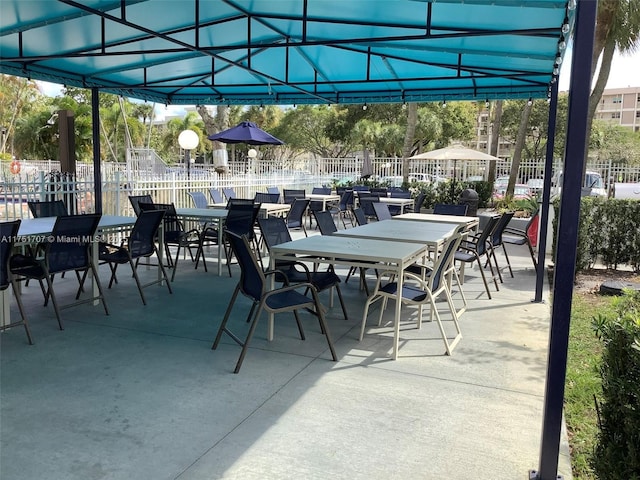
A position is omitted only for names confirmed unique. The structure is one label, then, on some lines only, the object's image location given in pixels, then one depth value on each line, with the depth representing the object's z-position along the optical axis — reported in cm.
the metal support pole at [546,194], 588
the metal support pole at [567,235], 223
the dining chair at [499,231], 681
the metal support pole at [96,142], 817
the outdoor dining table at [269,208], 826
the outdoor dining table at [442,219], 733
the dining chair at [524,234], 737
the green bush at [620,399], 190
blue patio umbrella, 1152
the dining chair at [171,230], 705
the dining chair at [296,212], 882
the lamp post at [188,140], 1088
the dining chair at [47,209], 640
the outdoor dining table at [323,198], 1199
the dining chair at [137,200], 755
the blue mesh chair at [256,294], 374
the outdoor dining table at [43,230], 455
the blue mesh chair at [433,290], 420
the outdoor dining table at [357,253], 410
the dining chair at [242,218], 680
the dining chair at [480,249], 605
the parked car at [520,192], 1748
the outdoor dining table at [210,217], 698
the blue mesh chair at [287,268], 463
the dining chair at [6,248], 397
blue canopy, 491
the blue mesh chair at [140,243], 545
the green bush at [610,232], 749
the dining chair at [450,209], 851
